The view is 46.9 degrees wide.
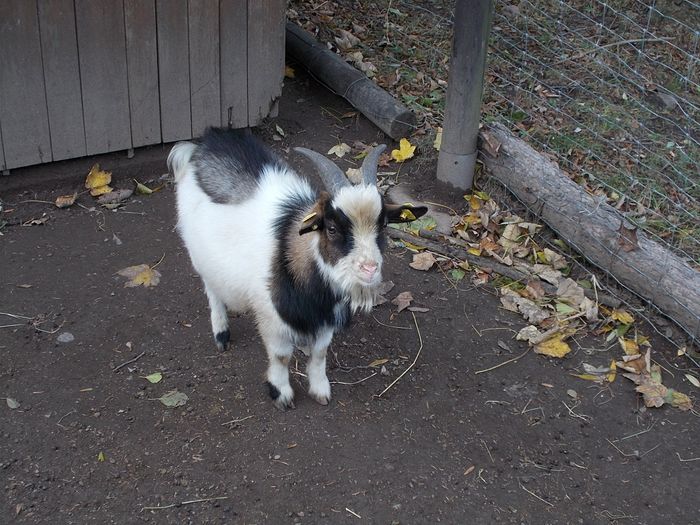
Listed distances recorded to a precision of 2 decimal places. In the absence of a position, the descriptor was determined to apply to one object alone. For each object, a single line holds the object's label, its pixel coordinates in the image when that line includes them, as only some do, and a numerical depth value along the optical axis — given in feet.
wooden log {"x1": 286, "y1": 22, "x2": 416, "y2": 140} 19.94
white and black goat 10.80
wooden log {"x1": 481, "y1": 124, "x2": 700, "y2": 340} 14.57
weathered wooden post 16.69
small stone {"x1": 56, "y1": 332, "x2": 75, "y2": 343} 13.87
